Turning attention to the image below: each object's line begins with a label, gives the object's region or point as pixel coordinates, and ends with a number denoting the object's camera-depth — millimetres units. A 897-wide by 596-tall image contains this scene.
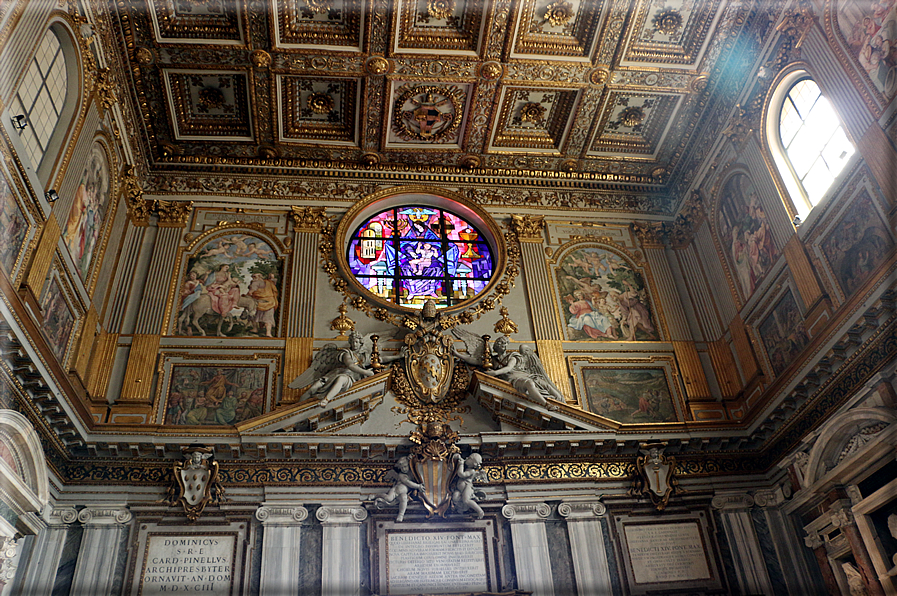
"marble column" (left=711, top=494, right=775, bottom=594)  9891
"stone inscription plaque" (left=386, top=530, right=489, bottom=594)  9500
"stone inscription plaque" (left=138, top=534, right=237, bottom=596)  9148
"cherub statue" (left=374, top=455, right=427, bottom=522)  9805
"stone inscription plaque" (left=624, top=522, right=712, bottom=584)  9938
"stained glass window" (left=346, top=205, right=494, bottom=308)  12578
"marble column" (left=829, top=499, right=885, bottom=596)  8539
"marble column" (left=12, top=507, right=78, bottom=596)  8672
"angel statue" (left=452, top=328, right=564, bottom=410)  10633
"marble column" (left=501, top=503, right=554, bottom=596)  9602
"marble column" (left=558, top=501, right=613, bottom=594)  9711
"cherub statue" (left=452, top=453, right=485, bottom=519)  9906
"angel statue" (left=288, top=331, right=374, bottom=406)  10398
